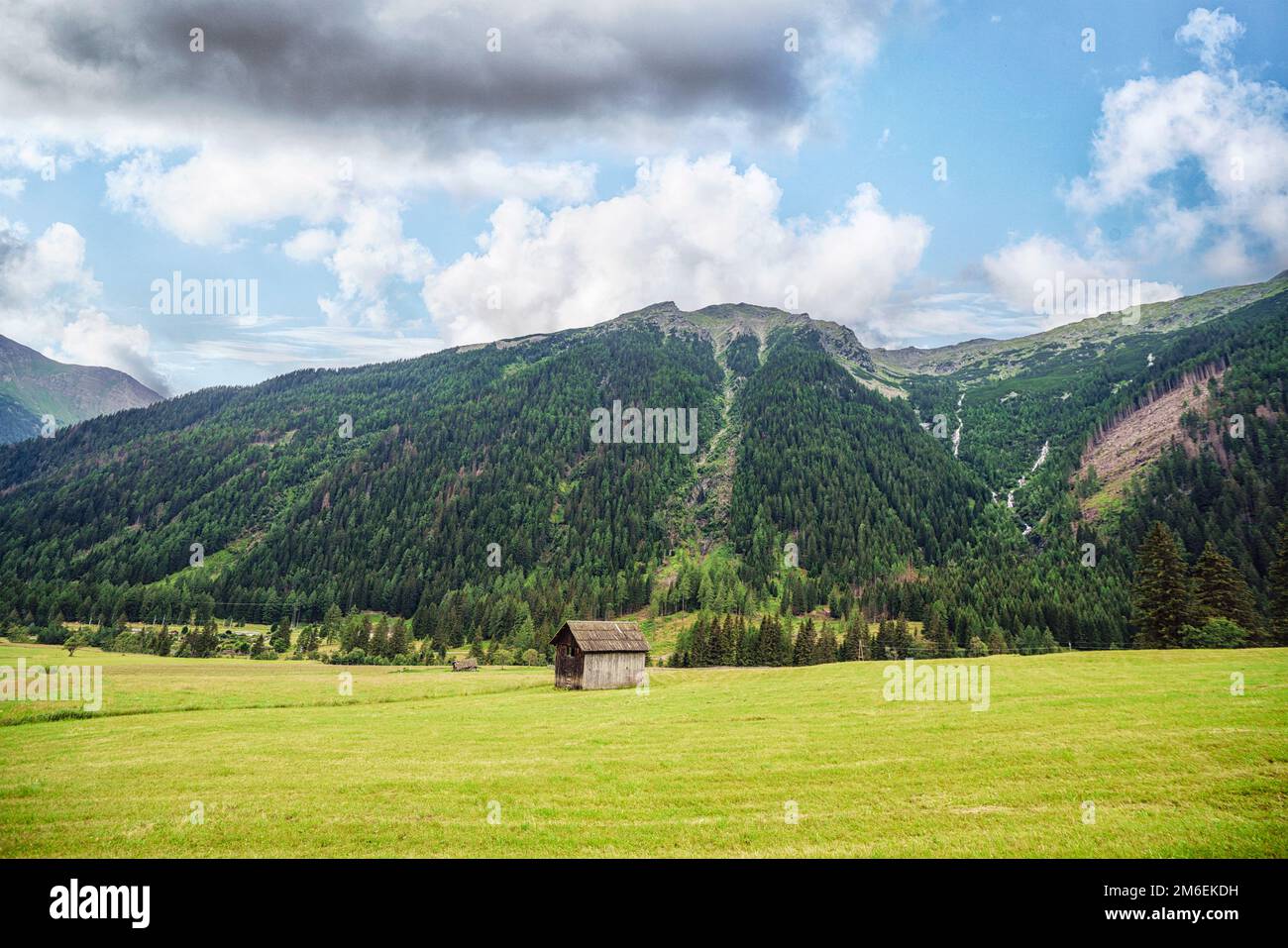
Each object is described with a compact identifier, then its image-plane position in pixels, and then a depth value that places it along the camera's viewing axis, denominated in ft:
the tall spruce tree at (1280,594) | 213.87
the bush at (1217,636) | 204.54
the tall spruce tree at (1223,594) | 219.61
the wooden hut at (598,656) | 195.00
